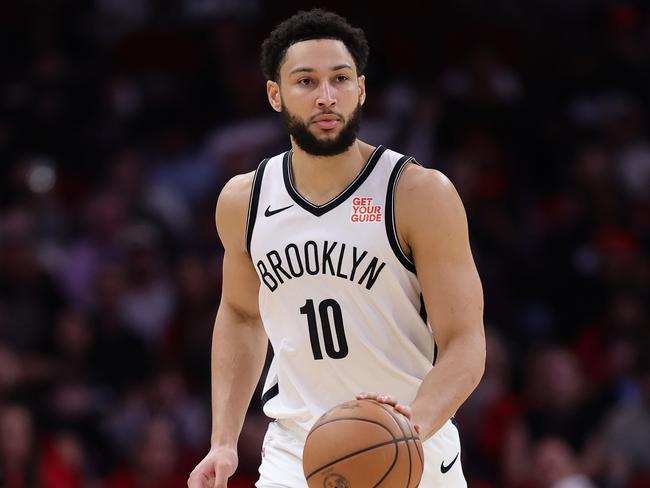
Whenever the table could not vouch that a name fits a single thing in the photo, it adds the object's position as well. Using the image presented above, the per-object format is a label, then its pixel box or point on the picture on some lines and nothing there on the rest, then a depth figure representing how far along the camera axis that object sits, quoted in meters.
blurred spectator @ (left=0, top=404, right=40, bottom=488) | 17.47
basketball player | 9.55
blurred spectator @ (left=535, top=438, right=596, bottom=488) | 17.25
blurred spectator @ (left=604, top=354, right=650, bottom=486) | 18.52
